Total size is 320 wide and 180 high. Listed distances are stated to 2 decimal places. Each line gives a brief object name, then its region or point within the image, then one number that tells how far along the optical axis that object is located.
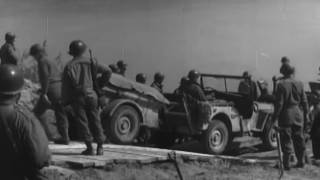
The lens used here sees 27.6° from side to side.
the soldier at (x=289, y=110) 9.83
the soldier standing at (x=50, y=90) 9.20
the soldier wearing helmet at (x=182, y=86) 11.59
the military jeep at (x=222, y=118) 11.38
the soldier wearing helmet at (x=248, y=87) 13.00
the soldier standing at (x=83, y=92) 8.11
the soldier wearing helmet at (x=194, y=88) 11.21
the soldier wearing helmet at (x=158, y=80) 12.44
